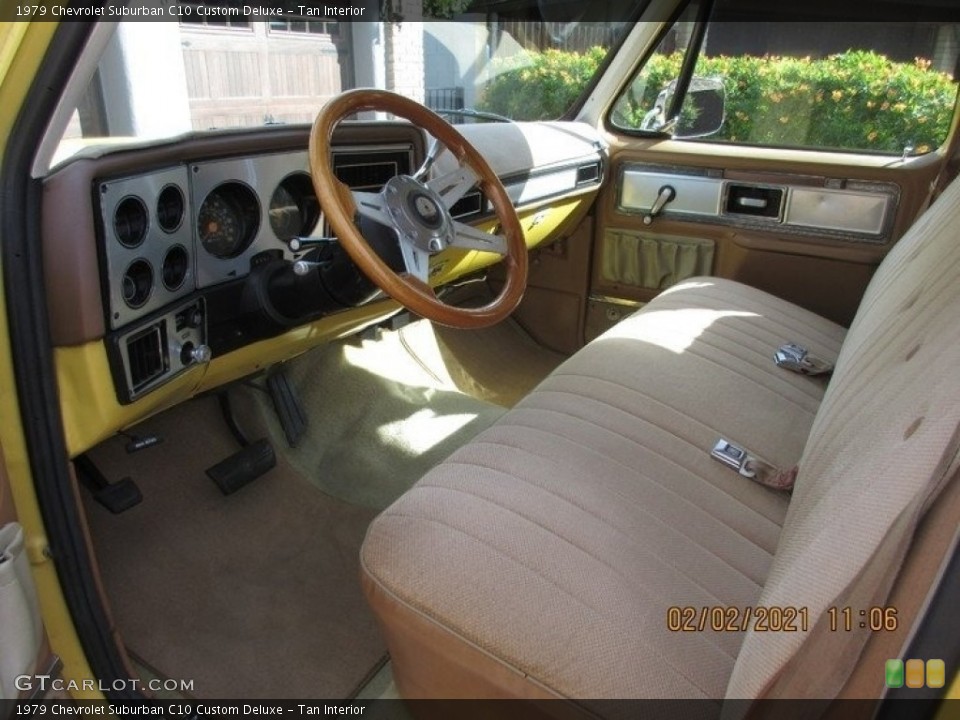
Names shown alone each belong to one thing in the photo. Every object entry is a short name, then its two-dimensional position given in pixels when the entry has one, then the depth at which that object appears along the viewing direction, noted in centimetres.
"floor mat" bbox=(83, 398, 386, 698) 168
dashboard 125
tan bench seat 85
